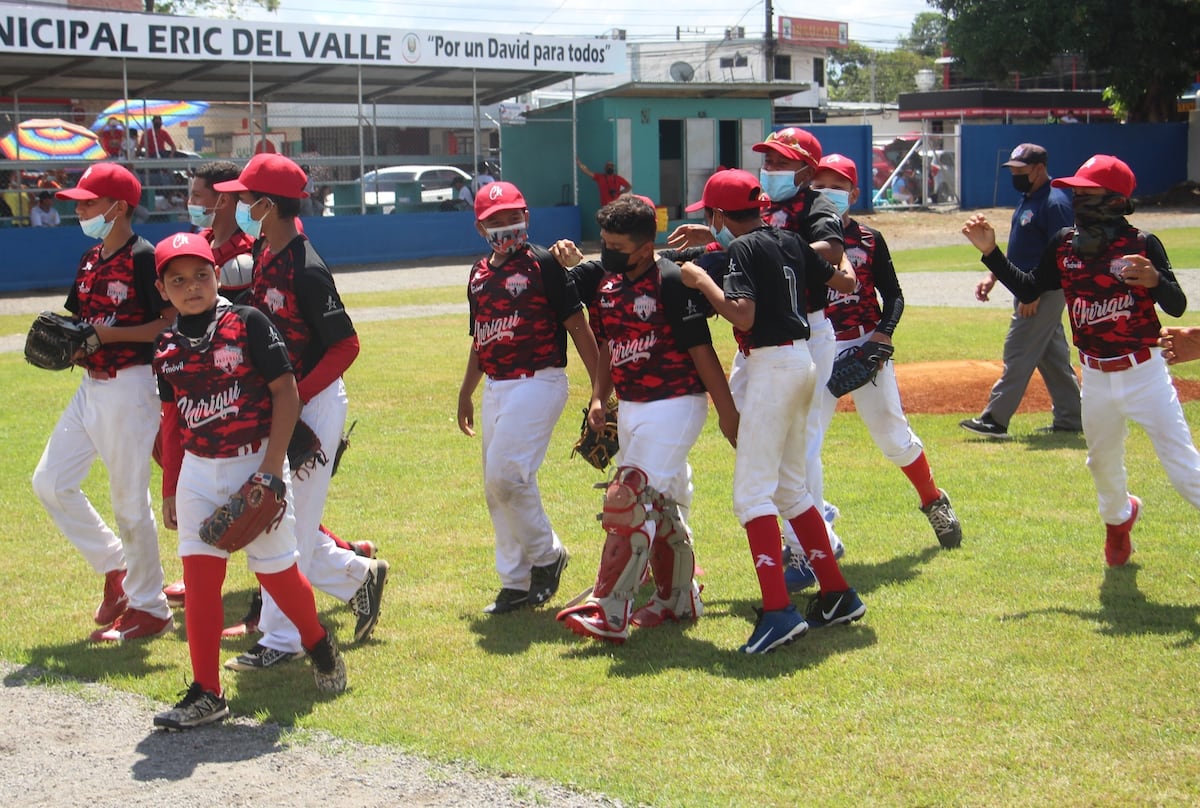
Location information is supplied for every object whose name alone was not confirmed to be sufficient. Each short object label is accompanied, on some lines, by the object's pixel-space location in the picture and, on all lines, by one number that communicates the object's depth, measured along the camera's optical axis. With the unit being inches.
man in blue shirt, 380.8
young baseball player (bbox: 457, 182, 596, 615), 244.2
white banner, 914.1
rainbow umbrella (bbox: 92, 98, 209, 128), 1029.8
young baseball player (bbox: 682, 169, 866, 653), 217.3
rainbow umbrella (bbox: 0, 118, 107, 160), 961.5
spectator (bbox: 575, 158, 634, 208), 1211.2
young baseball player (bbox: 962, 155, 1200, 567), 237.8
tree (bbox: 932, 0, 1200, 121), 1598.2
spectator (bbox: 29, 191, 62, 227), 986.1
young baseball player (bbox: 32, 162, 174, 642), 234.4
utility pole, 2642.7
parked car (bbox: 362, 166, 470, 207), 1192.8
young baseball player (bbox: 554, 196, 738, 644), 222.4
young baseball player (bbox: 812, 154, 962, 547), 277.7
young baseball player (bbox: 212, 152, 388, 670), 222.8
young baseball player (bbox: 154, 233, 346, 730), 195.2
